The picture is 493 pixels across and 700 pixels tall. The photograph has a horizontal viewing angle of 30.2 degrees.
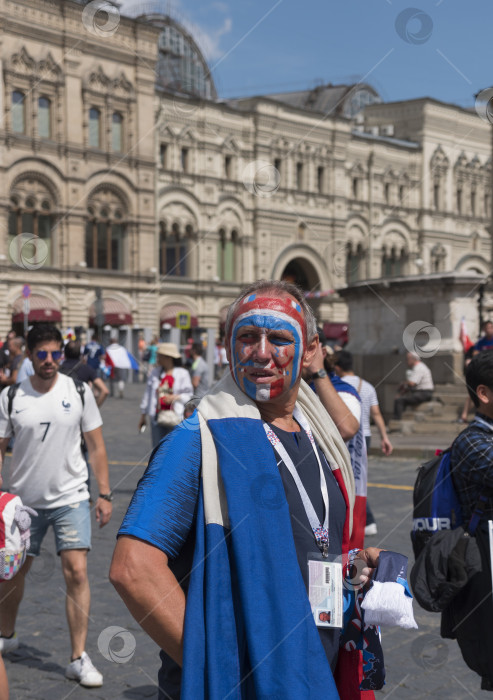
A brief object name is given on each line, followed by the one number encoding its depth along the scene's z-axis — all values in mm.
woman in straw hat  8641
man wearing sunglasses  4719
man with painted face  1931
